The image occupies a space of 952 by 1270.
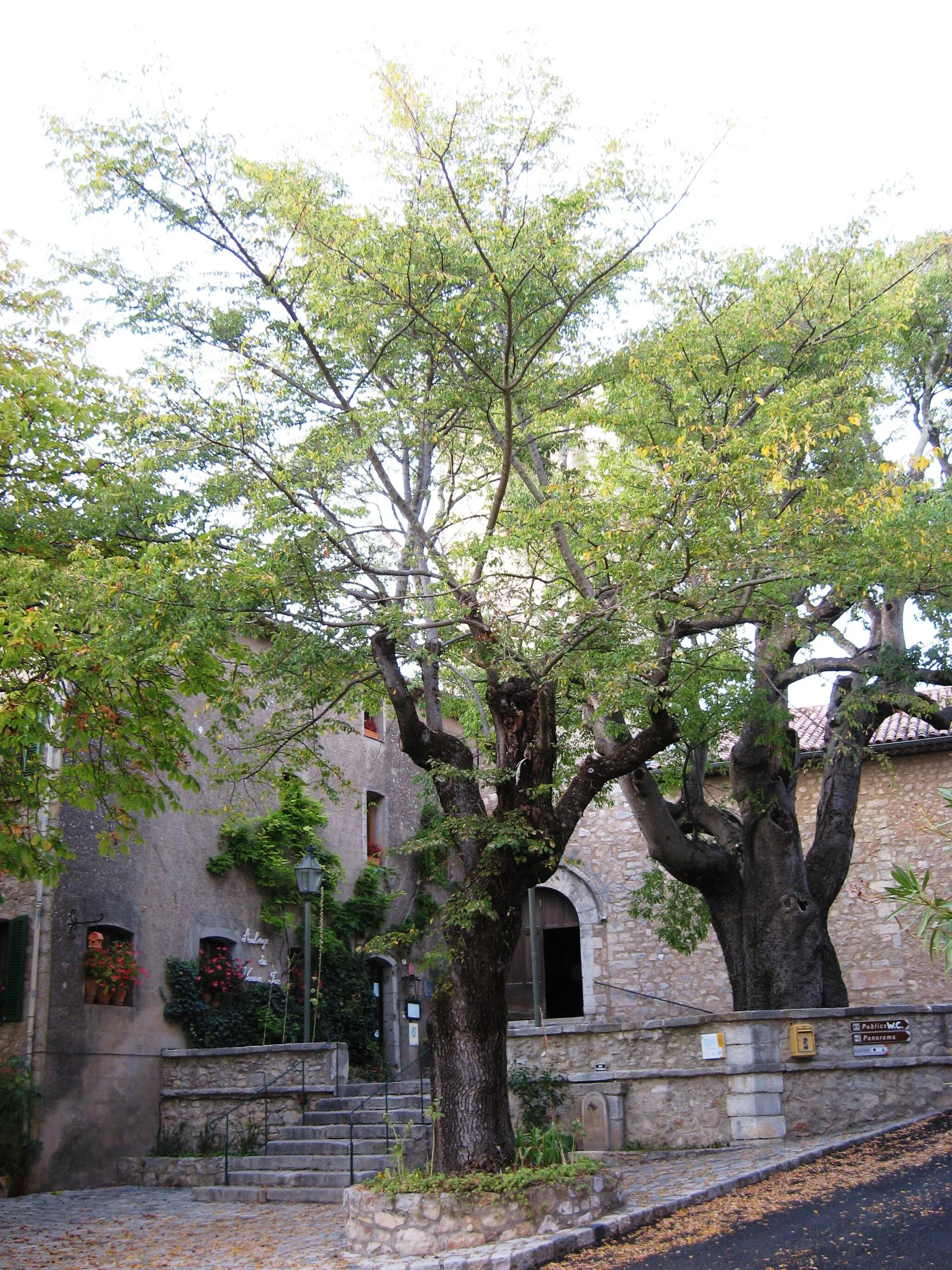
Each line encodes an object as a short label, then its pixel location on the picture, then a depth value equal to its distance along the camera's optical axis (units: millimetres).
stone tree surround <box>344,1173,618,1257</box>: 7738
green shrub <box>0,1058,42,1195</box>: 12234
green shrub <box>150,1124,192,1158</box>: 13625
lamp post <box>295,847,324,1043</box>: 13742
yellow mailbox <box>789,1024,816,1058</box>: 11742
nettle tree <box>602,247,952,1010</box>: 9469
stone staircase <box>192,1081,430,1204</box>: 11094
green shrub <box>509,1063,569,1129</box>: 12414
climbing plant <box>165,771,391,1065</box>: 14797
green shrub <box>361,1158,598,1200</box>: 7926
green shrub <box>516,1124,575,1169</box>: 8789
